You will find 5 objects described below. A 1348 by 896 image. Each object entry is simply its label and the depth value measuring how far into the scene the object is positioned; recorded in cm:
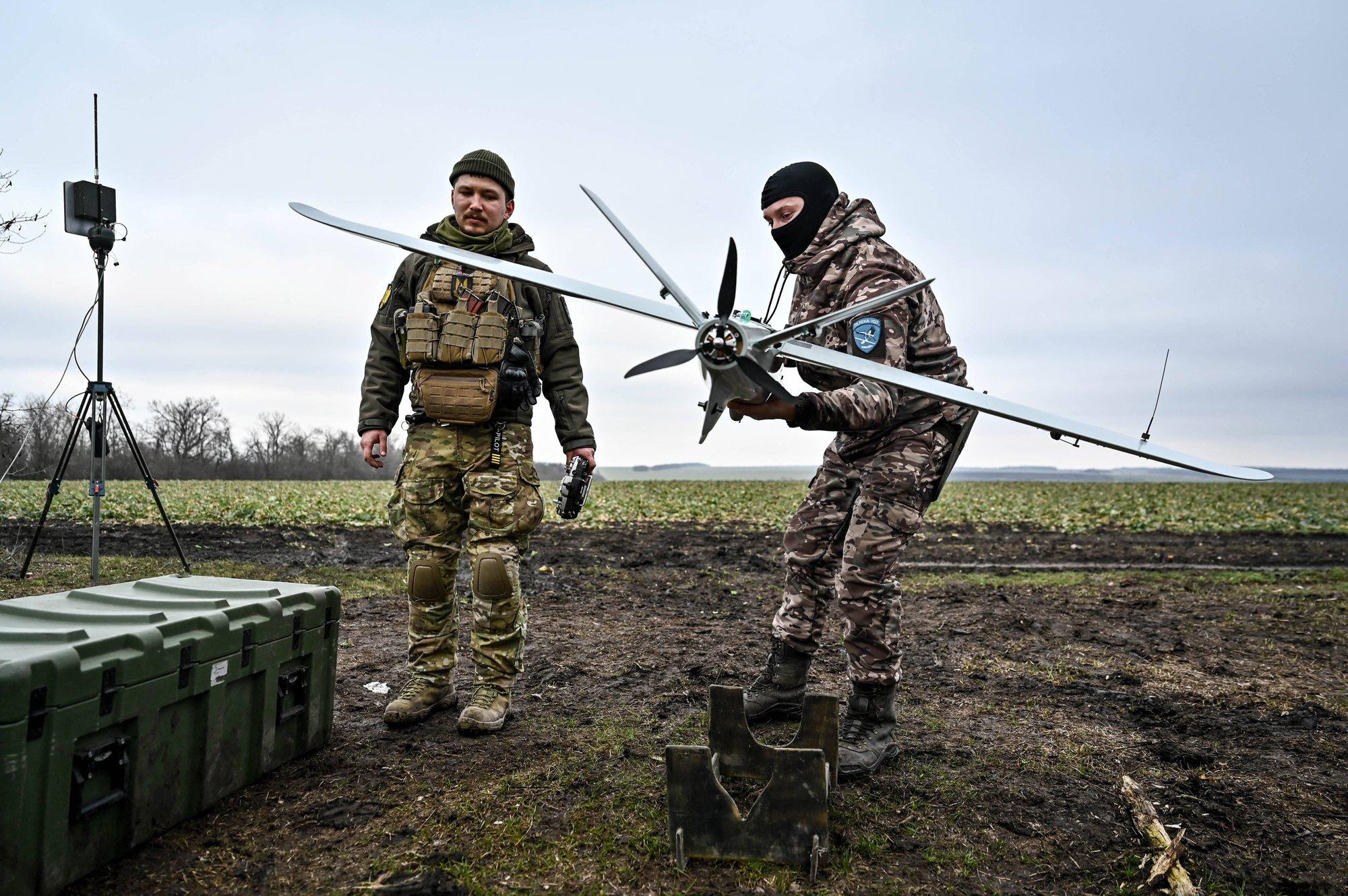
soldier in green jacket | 415
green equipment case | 235
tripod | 703
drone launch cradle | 289
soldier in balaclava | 379
